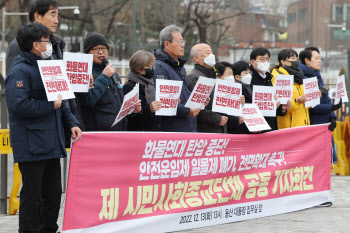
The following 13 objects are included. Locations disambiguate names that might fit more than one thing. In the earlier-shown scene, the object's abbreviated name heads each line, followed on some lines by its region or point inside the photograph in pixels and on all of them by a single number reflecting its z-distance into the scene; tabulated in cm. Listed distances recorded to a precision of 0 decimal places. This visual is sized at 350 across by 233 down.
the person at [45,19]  822
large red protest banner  793
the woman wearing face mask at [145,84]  953
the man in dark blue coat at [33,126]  752
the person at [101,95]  867
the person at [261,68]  1180
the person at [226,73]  1098
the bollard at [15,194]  1070
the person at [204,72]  1044
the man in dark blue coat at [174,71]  971
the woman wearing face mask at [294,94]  1221
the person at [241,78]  1116
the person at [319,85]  1295
